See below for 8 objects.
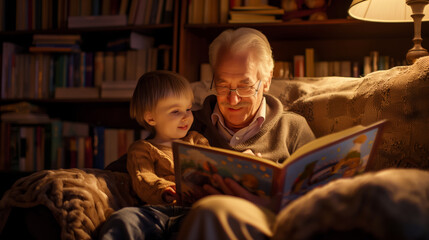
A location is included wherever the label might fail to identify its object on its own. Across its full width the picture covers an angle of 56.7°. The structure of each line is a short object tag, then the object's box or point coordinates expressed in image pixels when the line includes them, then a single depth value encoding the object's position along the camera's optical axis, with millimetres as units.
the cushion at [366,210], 586
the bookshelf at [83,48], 2434
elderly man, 1416
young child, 1265
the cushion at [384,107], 1135
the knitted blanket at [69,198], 1022
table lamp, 1748
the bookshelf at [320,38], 2221
